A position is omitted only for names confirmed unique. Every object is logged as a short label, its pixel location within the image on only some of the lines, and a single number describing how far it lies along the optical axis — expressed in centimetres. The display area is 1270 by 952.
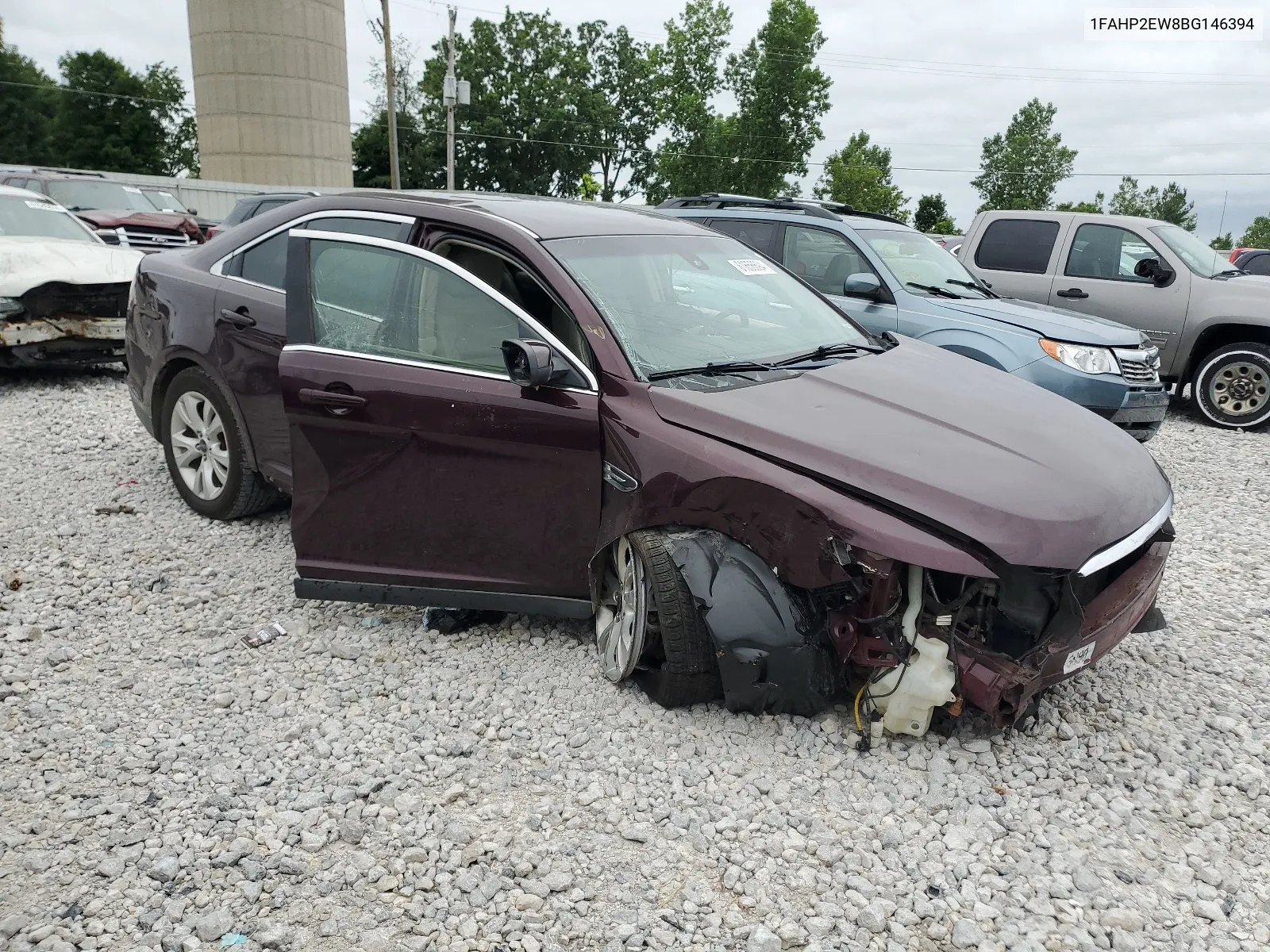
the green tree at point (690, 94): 5588
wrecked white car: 812
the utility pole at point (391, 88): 3556
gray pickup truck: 918
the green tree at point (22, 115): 5628
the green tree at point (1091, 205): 5981
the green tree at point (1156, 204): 8411
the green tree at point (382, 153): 5844
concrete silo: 4538
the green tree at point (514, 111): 6134
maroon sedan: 302
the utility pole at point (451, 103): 3666
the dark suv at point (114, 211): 1577
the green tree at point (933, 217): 4716
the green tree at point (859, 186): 5203
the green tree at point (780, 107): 5162
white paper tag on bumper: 309
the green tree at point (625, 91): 6662
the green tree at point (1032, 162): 6381
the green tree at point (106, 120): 5716
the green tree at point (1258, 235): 8612
